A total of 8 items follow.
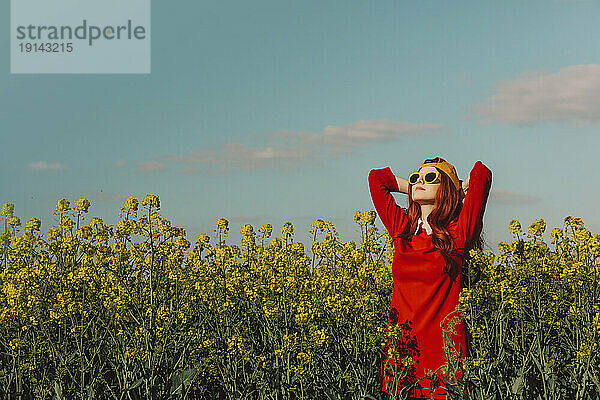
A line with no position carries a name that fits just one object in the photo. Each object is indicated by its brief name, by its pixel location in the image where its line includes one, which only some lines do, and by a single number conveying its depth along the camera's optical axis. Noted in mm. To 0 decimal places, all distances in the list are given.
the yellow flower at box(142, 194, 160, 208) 4316
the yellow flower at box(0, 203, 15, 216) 6807
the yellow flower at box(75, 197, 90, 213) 5473
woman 4168
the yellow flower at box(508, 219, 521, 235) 4133
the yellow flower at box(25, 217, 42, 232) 6045
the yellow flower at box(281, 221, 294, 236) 5453
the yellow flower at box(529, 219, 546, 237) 4234
